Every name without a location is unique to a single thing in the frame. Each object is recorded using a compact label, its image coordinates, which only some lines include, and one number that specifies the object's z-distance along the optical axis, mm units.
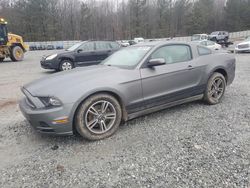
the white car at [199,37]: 24469
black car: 9117
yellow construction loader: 13911
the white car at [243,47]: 15725
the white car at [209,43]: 16608
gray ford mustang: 2875
